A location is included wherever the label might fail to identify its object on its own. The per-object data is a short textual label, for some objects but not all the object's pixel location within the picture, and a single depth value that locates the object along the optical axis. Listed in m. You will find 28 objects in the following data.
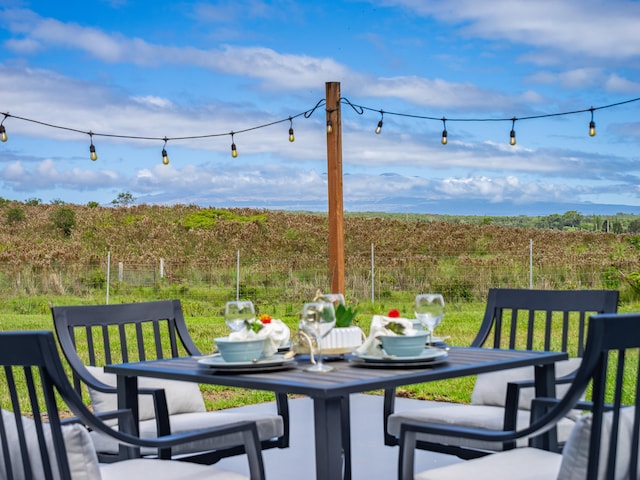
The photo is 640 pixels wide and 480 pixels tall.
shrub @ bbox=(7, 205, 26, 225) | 22.97
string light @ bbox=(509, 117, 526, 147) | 8.45
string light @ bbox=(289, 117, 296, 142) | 8.03
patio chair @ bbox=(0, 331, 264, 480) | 2.10
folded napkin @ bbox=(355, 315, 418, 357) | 2.87
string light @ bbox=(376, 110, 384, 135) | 8.51
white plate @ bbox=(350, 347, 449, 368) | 2.78
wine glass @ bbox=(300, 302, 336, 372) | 2.60
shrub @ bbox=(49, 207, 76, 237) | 21.98
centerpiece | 3.00
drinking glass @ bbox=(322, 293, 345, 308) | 3.06
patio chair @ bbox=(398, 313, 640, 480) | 2.09
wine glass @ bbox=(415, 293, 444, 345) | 3.10
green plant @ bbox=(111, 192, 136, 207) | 26.27
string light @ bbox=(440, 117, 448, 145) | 8.57
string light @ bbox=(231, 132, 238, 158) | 8.54
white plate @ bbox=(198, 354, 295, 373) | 2.76
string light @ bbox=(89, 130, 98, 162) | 7.92
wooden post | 7.71
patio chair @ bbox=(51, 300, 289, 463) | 3.21
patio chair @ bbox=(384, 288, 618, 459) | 3.21
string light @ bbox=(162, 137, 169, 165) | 8.37
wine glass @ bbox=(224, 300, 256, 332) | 2.90
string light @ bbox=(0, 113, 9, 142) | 7.52
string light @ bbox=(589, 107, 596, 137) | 8.12
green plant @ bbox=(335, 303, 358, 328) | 2.99
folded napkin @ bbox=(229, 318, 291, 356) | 2.87
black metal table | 2.43
